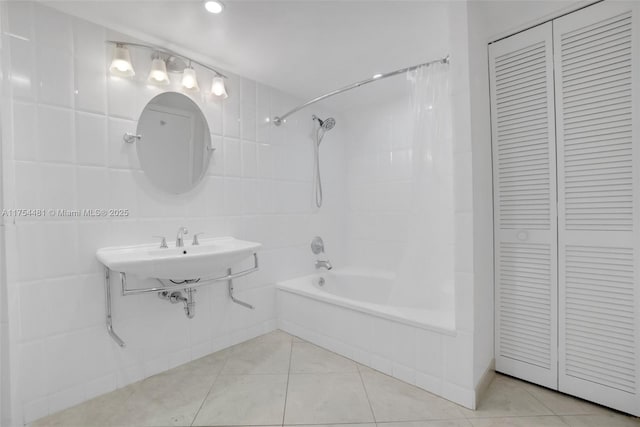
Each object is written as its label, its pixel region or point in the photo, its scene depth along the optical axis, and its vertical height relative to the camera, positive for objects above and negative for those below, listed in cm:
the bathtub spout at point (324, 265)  266 -49
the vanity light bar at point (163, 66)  161 +87
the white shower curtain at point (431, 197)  171 +7
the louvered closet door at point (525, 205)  157 +1
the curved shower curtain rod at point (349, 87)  169 +79
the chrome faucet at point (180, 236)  180 -15
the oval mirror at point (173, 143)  177 +44
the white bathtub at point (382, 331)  153 -75
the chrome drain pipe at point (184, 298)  178 -52
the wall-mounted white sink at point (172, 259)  139 -23
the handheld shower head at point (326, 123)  265 +79
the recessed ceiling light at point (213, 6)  143 +101
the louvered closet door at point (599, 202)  136 +2
